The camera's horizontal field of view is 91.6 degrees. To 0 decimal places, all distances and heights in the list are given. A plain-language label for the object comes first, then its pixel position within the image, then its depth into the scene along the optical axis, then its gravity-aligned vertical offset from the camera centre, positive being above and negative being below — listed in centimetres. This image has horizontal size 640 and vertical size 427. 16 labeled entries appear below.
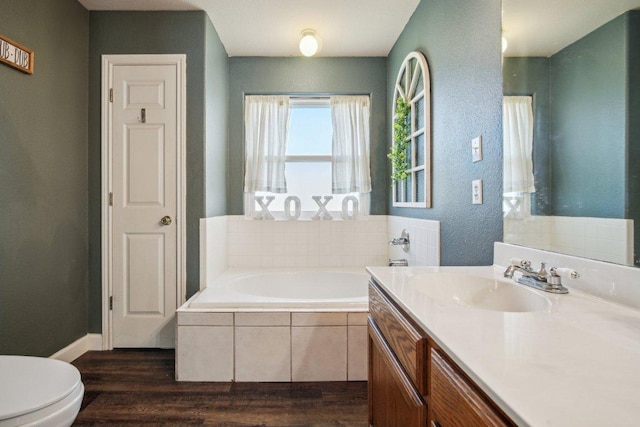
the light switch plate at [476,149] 144 +29
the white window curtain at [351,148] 289 +57
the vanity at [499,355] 40 -25
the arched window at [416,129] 200 +56
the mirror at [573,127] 79 +26
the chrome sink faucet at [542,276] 91 -21
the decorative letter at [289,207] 289 +2
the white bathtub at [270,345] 186 -81
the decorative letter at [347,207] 290 +2
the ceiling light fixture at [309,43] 242 +130
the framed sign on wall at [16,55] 160 +82
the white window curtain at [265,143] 287 +61
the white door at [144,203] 225 +5
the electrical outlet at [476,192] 145 +8
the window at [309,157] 297 +50
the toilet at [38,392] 86 -56
